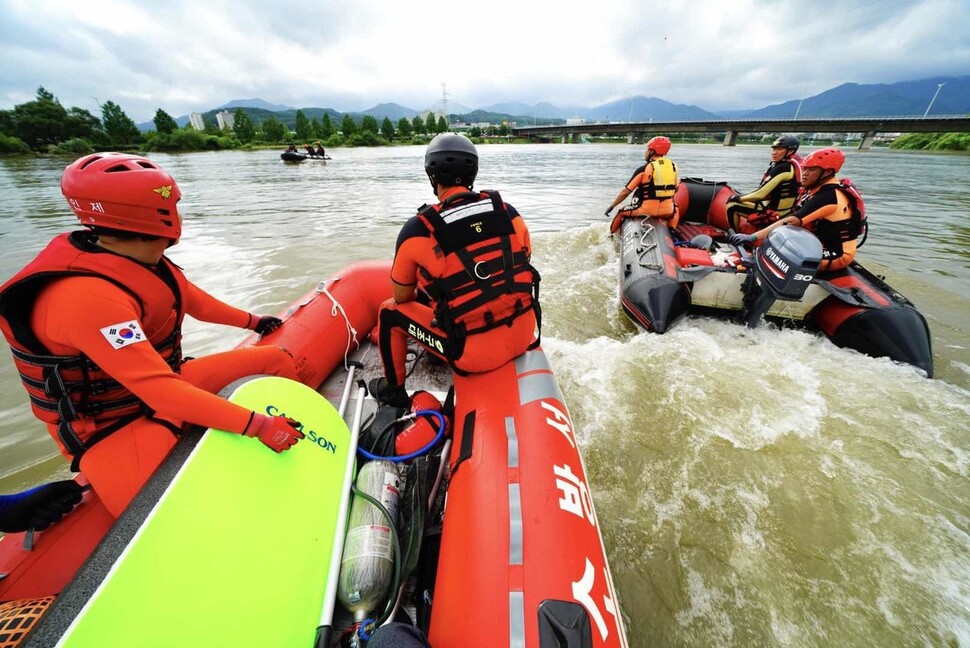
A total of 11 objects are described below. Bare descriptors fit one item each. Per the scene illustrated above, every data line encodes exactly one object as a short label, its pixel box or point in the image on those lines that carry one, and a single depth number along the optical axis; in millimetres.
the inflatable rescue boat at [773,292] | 3227
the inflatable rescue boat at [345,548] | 1116
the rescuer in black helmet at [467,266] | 2082
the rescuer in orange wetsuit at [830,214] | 3736
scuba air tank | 1485
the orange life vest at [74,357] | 1327
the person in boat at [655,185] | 5453
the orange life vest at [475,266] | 2072
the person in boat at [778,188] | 5141
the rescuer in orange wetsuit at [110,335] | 1324
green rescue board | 1063
